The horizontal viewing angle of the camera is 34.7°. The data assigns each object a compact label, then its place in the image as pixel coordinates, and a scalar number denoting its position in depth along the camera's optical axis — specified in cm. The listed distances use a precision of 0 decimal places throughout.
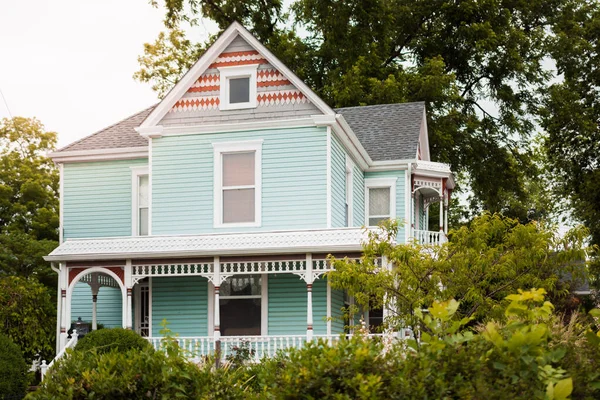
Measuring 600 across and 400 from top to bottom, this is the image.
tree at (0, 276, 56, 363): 2233
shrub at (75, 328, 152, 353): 1886
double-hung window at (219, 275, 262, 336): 2231
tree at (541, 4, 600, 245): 3422
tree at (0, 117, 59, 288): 3944
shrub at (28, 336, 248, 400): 718
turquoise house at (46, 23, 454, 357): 2105
